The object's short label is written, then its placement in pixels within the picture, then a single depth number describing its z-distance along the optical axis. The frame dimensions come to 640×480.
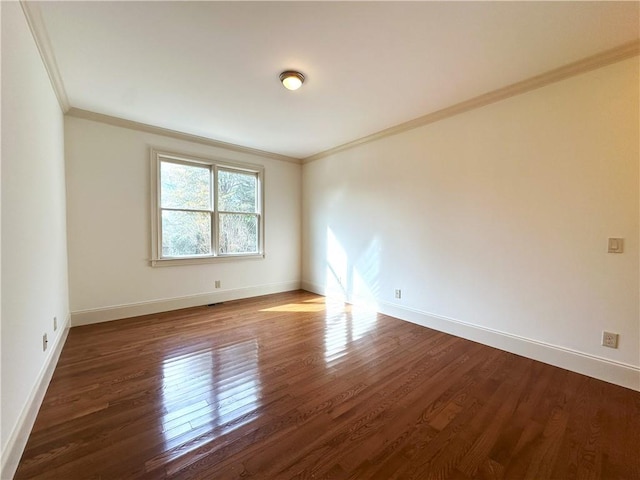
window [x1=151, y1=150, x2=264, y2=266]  3.82
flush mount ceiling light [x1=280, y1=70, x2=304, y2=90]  2.38
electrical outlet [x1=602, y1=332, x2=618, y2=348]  2.13
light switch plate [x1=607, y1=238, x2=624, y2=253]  2.10
